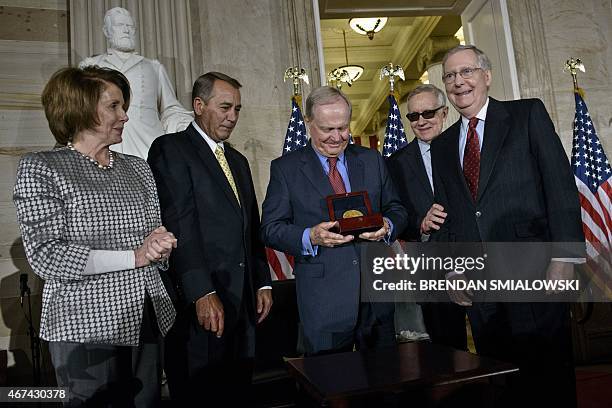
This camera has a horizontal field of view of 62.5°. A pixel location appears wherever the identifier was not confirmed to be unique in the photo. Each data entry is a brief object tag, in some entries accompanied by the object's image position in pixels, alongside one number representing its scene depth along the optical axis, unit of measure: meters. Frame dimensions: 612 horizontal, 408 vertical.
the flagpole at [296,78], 4.71
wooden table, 1.32
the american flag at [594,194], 4.54
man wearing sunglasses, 2.41
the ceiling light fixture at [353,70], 10.52
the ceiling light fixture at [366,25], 8.28
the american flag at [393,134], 4.84
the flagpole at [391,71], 4.52
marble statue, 3.45
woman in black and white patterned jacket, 1.54
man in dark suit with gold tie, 2.04
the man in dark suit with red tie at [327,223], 2.07
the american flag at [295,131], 4.64
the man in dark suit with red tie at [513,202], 2.01
